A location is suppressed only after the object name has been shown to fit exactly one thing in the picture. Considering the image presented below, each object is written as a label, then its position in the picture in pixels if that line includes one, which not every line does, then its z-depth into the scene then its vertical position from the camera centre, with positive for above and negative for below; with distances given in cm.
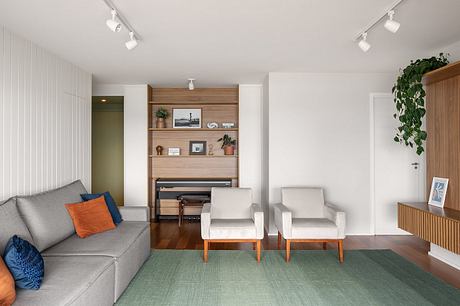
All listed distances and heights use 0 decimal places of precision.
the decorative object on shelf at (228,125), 613 +57
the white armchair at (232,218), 375 -80
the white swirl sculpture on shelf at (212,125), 614 +57
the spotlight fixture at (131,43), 306 +107
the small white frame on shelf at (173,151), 623 +9
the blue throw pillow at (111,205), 376 -58
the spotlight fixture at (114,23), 265 +109
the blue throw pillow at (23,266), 208 -71
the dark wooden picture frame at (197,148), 627 +14
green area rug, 283 -124
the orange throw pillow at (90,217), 328 -64
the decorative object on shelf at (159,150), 616 +10
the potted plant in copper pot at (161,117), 602 +72
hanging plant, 362 +75
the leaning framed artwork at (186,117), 623 +73
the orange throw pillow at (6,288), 189 -78
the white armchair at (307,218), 377 -80
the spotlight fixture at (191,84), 538 +119
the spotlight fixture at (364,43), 326 +112
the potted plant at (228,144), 605 +21
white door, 505 -23
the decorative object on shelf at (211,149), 624 +12
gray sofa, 212 -83
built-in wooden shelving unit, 623 +37
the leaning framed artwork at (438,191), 368 -42
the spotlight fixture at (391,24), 270 +109
